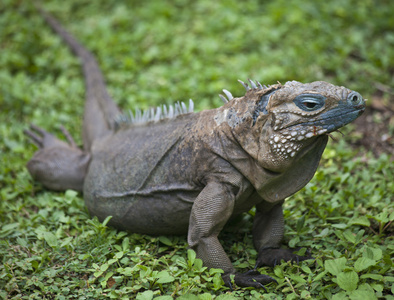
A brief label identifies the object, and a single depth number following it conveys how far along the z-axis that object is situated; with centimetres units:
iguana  325
